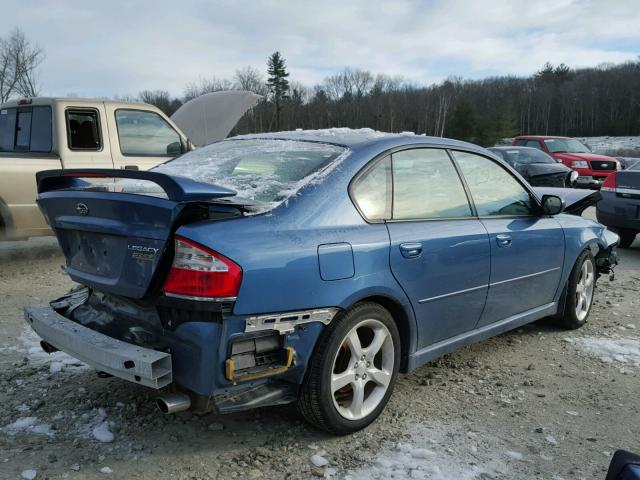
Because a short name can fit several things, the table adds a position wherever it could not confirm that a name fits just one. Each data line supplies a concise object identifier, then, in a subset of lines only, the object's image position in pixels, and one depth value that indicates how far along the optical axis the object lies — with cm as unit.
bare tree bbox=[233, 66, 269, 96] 7031
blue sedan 237
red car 1641
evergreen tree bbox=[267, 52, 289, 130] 7362
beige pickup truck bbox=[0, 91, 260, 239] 621
